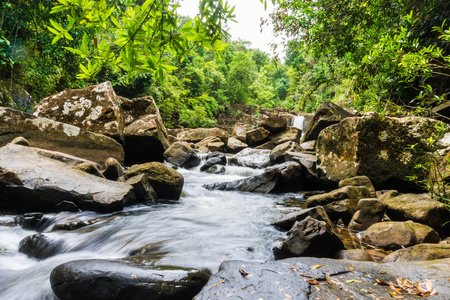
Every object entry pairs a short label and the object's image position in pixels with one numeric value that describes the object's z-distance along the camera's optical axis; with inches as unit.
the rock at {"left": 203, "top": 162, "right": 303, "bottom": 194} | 269.4
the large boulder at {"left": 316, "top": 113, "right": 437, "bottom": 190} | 197.6
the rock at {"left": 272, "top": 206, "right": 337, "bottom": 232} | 143.6
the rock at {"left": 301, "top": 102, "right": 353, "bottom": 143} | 416.7
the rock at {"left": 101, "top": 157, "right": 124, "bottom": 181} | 221.8
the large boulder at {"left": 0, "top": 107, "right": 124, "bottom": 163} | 224.2
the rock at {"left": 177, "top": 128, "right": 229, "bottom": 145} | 607.8
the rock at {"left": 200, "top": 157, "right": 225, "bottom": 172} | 374.6
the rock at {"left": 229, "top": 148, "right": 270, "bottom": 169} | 390.5
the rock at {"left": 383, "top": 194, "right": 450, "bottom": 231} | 135.4
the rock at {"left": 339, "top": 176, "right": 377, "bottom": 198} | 192.7
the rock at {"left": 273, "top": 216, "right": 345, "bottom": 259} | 110.1
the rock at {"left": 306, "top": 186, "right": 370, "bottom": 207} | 177.2
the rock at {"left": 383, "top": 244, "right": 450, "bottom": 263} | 100.3
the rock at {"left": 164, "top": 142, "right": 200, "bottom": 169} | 369.1
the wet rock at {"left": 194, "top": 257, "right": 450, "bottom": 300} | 70.6
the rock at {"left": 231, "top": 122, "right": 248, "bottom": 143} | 650.4
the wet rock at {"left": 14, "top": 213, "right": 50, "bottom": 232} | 147.2
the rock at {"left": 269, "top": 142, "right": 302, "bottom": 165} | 370.3
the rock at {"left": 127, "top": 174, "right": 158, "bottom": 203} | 199.6
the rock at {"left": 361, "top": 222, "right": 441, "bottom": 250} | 121.5
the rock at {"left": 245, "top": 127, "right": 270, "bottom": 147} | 552.1
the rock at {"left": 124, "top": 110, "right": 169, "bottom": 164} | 317.7
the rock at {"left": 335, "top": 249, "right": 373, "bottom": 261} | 108.8
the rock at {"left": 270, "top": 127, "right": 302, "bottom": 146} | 518.2
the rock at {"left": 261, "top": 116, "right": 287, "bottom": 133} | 554.5
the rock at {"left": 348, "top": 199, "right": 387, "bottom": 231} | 154.2
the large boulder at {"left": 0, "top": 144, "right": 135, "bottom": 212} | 158.4
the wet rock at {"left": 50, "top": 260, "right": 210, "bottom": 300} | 78.6
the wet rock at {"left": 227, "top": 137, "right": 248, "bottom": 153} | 553.9
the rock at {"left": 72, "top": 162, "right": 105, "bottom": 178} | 198.4
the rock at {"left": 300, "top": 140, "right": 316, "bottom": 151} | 436.8
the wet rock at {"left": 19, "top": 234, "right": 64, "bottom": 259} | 121.8
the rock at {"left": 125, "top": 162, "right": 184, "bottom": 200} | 220.5
